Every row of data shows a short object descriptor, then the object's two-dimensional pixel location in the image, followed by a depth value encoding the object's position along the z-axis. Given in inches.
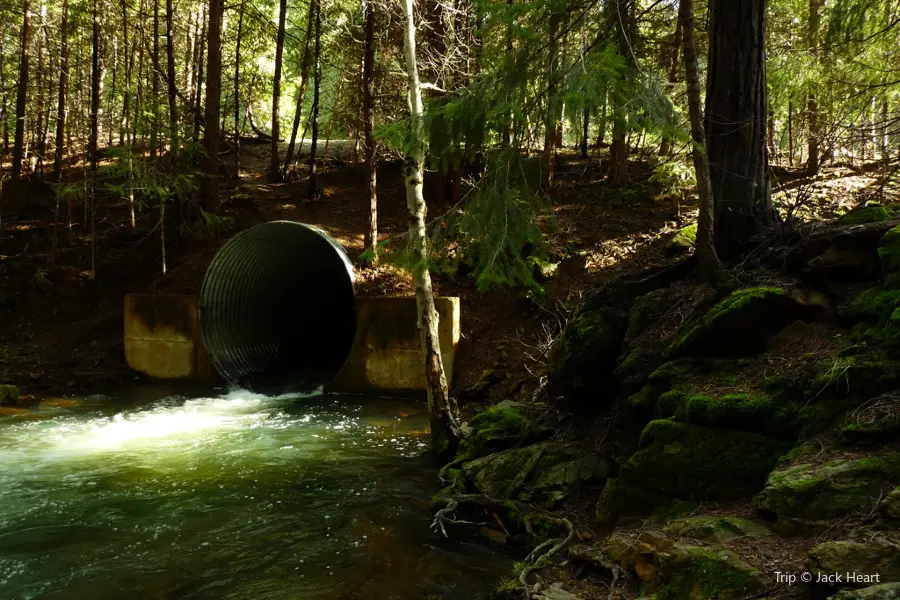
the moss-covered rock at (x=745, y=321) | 194.5
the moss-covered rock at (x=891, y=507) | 115.4
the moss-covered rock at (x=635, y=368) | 217.9
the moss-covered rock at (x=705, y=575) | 120.2
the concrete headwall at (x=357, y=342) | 431.8
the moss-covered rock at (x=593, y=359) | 238.1
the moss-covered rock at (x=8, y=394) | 405.8
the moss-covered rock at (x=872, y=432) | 137.3
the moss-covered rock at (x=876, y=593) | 96.0
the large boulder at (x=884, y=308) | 159.5
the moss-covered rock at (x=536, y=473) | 211.8
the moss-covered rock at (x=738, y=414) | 164.9
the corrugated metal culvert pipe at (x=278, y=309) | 457.7
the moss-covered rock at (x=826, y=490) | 126.6
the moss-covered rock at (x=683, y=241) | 383.6
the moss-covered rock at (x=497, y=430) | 255.9
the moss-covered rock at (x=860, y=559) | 104.0
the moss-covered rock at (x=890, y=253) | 181.6
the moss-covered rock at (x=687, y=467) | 161.3
